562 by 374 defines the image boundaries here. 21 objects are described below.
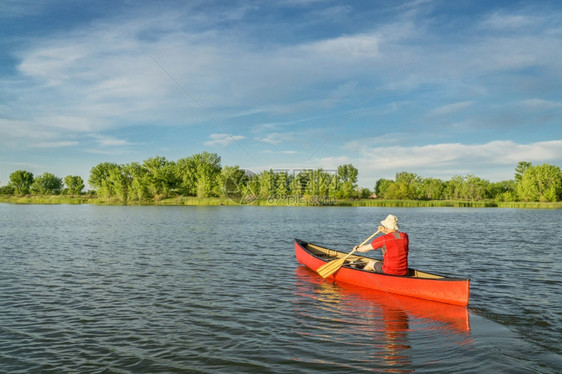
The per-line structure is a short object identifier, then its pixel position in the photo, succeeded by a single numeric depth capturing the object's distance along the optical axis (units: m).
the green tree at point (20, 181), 149.25
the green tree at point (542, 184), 98.94
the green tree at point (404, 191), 125.69
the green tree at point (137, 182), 96.94
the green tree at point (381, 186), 155.85
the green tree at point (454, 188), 124.12
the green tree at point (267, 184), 95.94
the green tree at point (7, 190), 151.00
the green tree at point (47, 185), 152.25
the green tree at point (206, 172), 101.62
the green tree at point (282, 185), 94.50
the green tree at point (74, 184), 150.38
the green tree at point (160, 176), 102.18
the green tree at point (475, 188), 120.84
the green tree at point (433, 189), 136.00
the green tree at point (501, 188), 116.11
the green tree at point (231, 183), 103.31
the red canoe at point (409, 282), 10.41
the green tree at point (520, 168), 127.19
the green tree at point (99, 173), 118.31
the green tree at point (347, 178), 122.51
